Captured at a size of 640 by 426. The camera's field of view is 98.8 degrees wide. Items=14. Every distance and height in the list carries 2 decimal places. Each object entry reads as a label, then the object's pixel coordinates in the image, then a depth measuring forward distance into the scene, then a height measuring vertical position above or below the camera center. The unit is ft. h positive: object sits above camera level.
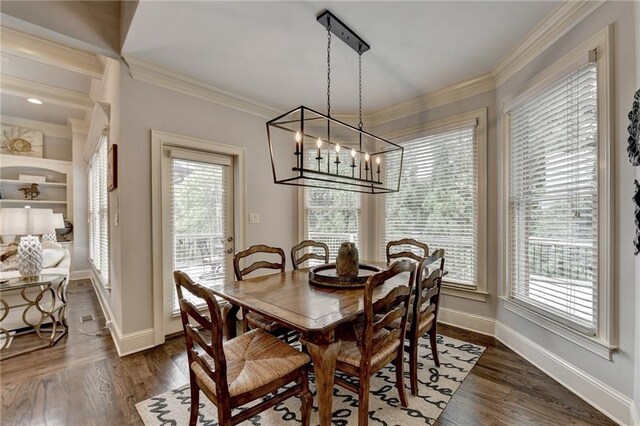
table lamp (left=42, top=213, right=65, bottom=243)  9.79 -0.29
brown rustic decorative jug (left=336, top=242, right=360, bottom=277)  6.81 -1.24
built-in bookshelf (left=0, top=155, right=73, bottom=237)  15.67 +1.88
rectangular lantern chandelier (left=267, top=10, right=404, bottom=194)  12.40 +2.84
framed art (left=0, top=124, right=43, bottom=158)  15.75 +4.26
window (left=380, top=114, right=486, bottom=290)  9.92 +0.61
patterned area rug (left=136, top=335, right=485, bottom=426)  5.49 -4.19
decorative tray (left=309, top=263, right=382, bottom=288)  6.47 -1.66
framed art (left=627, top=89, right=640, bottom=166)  4.75 +1.38
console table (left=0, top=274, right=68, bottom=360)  8.70 -3.42
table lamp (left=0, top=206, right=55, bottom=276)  8.64 -0.50
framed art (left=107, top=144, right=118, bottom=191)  8.53 +1.49
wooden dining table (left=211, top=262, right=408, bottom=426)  4.50 -1.80
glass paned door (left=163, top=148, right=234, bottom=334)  9.48 -0.27
